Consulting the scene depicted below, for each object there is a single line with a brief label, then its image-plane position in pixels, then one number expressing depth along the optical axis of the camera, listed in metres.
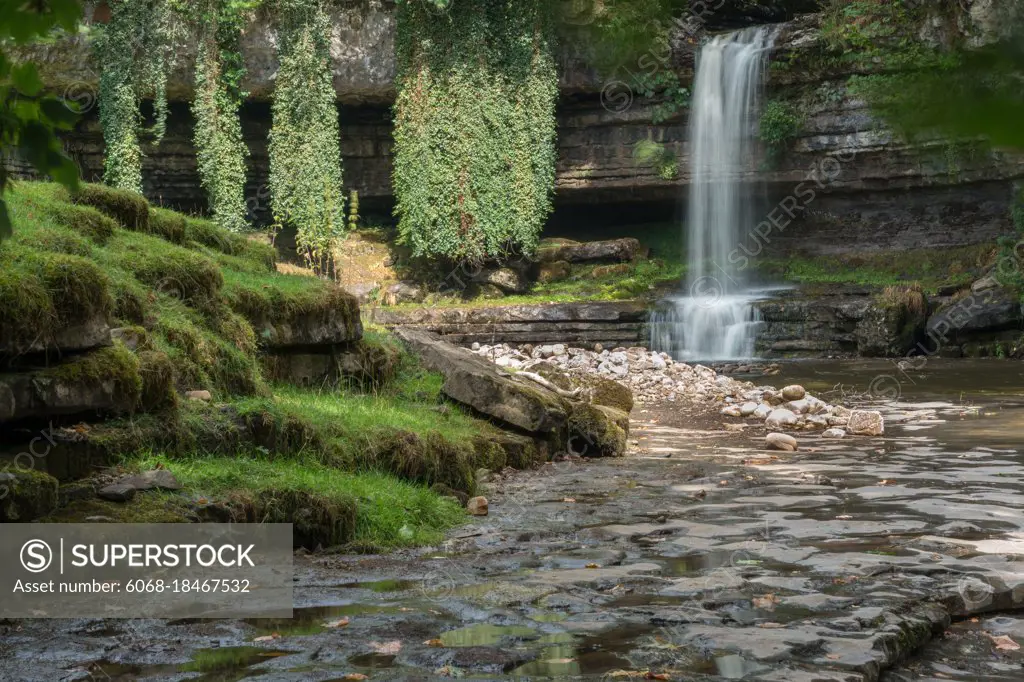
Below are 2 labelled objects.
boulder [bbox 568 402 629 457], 10.52
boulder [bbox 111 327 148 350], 6.94
